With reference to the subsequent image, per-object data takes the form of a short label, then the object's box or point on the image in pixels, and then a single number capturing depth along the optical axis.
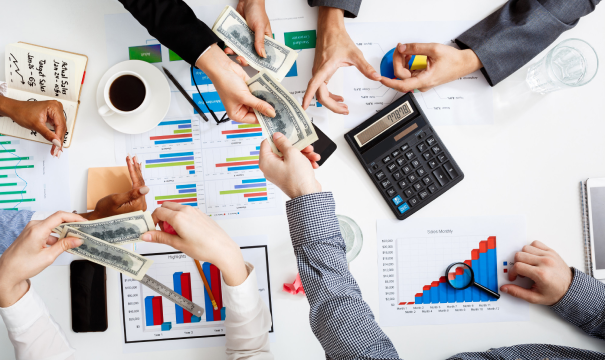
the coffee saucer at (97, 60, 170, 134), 1.08
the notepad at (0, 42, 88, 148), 1.10
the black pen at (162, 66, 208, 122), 1.09
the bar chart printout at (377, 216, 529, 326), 1.14
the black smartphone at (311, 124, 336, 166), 1.11
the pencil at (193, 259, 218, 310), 1.12
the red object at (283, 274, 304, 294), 1.10
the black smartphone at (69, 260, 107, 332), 1.10
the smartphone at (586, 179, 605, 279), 1.14
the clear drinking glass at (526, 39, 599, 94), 1.09
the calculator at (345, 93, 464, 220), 1.10
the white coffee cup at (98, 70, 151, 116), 1.03
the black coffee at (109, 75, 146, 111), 1.05
